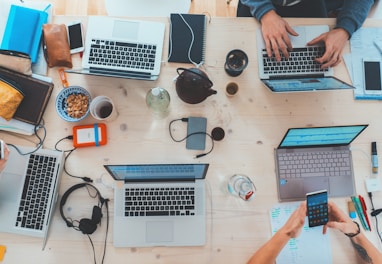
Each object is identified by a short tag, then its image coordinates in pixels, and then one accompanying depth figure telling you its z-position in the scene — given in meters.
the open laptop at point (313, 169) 1.15
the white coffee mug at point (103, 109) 1.11
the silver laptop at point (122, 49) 1.17
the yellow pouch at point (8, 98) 1.08
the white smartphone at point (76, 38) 1.20
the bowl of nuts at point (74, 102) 1.14
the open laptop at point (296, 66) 1.19
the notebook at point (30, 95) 1.15
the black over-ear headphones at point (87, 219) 1.07
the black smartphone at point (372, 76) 1.22
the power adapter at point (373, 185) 1.15
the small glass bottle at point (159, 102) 1.11
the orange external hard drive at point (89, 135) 1.15
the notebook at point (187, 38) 1.23
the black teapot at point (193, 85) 1.05
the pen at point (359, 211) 1.13
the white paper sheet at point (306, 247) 1.10
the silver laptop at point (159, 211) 1.11
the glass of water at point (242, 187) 1.13
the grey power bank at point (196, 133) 1.17
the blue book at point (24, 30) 1.15
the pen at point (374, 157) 1.17
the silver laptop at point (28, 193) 1.08
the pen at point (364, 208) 1.13
